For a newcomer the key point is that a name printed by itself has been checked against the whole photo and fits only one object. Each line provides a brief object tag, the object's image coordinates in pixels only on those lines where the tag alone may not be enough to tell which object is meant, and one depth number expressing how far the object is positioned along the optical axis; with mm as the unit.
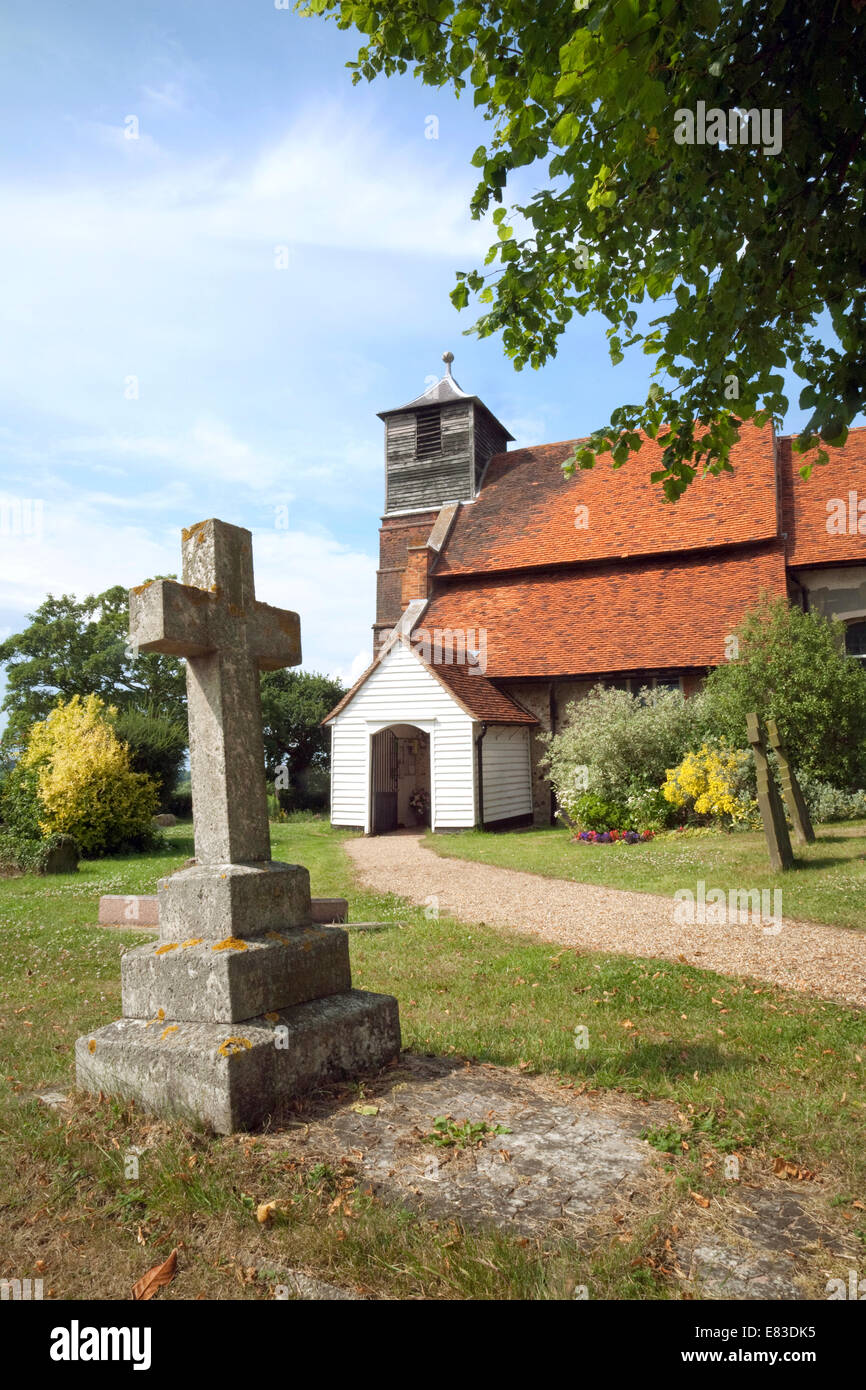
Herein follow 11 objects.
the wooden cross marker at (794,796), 11969
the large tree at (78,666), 39469
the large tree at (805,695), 15344
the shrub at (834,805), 15125
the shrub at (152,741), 22391
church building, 19031
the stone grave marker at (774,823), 10609
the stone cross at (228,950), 3535
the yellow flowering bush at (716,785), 15523
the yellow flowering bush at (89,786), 17141
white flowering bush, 17250
